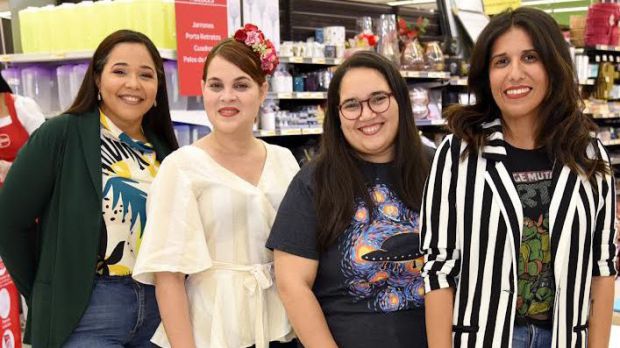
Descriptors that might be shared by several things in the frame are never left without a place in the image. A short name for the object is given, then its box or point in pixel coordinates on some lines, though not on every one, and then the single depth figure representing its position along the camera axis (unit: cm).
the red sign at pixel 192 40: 407
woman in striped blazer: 180
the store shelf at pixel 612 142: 736
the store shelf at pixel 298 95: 475
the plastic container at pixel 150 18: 405
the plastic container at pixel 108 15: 412
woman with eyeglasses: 198
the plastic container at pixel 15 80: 451
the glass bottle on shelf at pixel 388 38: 573
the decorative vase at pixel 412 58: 582
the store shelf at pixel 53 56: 406
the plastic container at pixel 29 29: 446
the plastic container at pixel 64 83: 427
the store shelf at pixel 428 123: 581
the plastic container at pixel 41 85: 443
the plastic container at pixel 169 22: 408
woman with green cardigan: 221
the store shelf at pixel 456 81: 616
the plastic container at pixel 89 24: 419
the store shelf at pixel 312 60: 481
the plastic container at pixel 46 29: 438
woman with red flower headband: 207
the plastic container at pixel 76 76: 415
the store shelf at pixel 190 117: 414
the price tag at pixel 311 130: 489
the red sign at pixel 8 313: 332
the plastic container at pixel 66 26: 427
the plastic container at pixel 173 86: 420
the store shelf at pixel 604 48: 722
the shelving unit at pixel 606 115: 703
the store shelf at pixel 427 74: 571
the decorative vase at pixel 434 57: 600
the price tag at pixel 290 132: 476
